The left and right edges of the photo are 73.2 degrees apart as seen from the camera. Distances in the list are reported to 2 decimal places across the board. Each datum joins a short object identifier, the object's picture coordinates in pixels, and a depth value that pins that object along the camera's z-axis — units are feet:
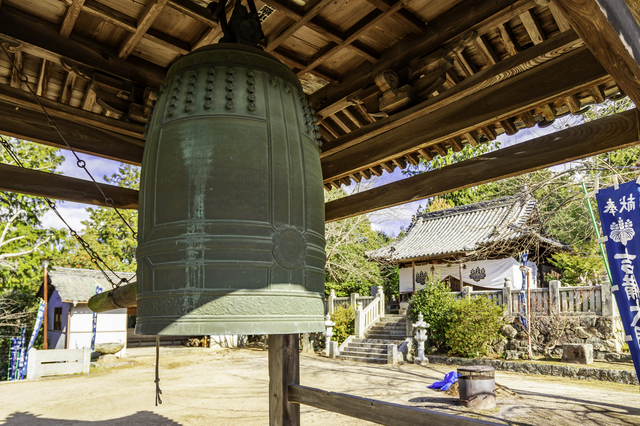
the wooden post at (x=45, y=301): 49.27
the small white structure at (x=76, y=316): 55.62
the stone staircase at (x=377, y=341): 52.42
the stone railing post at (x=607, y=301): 43.27
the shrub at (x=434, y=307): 51.03
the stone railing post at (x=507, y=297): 49.73
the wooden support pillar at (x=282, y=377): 12.03
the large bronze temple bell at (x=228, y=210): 5.36
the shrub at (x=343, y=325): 61.11
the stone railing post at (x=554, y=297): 46.50
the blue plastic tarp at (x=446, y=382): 33.91
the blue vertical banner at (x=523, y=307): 48.14
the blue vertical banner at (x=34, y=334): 44.57
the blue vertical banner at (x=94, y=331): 53.77
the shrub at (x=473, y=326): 47.21
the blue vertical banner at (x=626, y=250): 12.08
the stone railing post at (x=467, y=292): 51.65
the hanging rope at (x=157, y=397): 8.85
